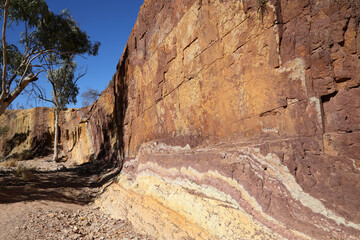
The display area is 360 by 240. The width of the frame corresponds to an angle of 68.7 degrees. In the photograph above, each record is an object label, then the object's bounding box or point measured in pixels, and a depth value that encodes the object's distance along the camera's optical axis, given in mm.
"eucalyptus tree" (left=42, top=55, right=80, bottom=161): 17516
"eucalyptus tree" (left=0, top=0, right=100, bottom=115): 9734
